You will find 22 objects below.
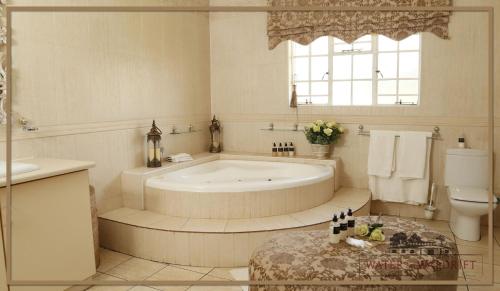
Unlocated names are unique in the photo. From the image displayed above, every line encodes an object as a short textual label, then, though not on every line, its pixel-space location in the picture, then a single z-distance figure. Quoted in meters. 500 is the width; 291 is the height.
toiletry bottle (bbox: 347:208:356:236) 1.77
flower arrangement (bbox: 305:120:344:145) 3.37
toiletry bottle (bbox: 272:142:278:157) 3.66
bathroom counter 1.62
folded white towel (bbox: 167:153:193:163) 3.25
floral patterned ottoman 1.45
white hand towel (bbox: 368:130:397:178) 3.18
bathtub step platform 2.27
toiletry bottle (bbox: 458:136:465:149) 2.94
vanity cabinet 1.64
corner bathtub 2.51
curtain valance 3.03
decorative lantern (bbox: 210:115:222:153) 3.84
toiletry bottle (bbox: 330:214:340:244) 1.71
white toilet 2.57
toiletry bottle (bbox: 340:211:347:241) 1.73
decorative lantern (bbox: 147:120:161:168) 2.99
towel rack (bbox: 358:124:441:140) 3.09
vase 3.42
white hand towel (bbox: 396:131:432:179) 3.07
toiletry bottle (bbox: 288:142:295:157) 3.62
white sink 1.66
